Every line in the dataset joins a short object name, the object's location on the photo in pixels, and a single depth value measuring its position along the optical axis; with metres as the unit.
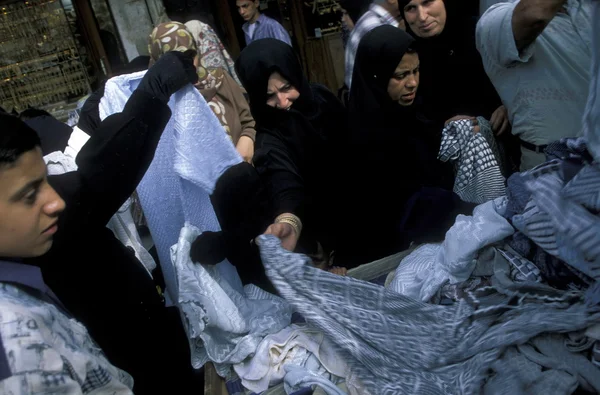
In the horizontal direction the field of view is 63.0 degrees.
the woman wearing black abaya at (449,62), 2.55
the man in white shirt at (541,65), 1.67
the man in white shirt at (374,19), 3.29
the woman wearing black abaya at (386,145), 2.18
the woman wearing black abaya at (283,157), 2.00
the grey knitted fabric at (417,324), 1.17
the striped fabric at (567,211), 1.01
